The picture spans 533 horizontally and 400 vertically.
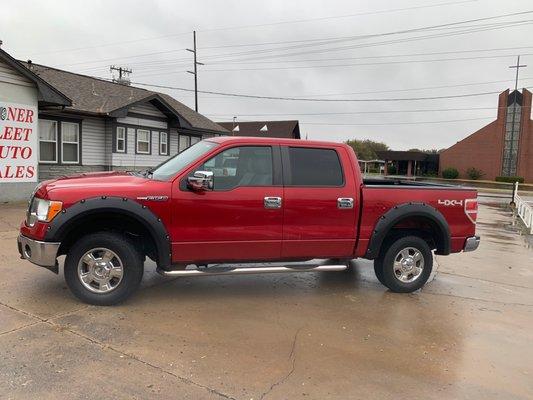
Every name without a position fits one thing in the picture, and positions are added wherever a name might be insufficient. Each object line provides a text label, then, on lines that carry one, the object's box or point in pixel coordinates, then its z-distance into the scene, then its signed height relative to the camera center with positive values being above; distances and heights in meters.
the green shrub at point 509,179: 53.87 -0.39
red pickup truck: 5.15 -0.61
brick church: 56.91 +3.77
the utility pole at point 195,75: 36.17 +6.89
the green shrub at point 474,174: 59.13 +0.01
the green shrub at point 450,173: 59.84 -0.03
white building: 13.62 +1.51
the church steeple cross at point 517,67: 56.65 +12.80
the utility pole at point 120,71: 50.62 +9.59
